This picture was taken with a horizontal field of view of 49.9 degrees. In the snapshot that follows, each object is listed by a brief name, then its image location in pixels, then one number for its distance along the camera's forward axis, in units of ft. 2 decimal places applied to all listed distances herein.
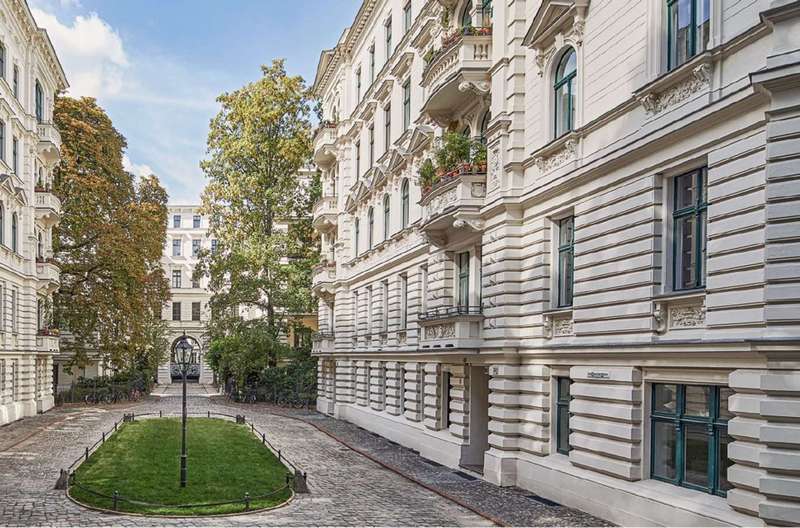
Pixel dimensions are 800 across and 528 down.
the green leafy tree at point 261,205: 157.69
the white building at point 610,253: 37.88
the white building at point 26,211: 117.60
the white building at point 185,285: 275.80
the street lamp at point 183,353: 66.94
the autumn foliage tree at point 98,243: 150.10
